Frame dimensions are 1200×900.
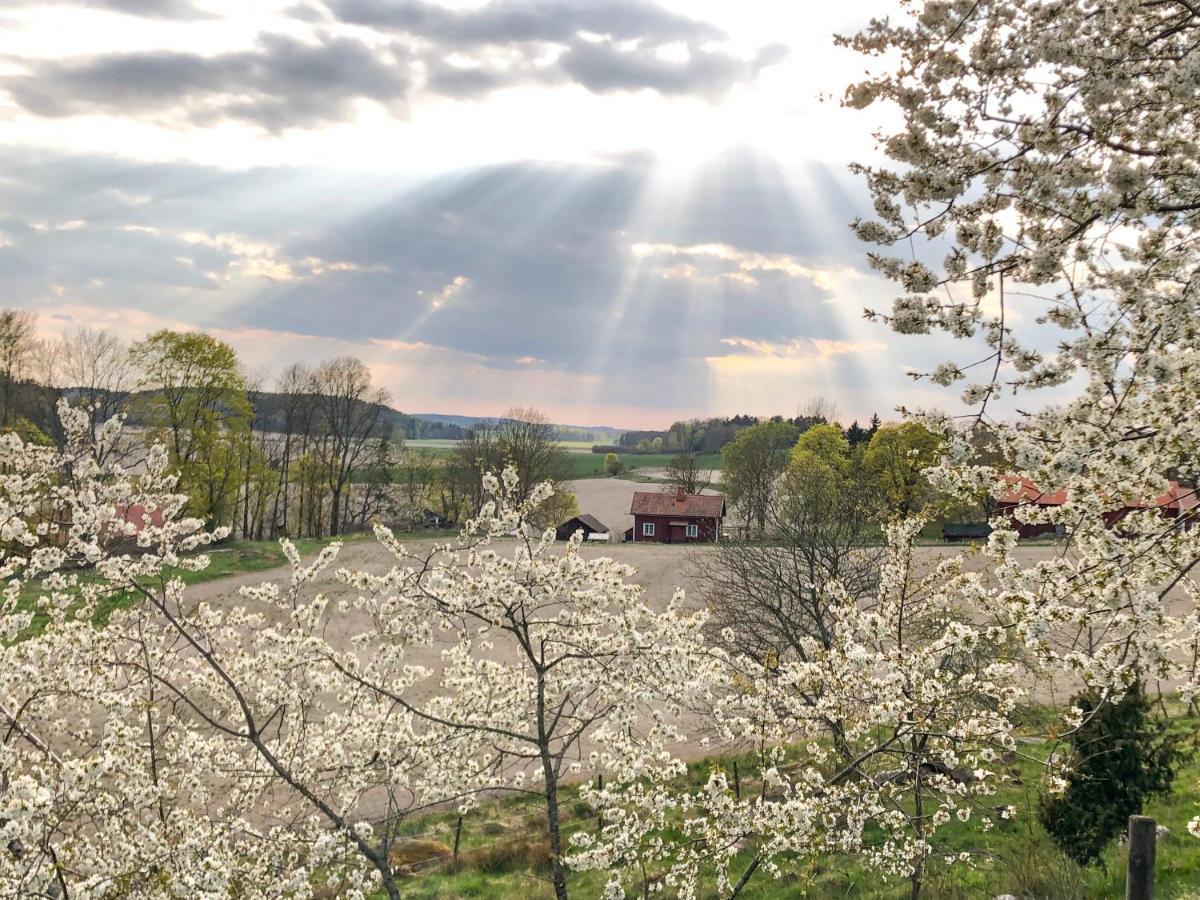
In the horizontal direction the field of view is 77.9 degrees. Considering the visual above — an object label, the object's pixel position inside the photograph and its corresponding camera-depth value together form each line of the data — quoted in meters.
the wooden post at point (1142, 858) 5.77
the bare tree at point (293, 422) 45.22
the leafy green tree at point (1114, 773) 8.83
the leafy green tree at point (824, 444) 43.70
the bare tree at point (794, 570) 15.29
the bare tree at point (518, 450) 44.87
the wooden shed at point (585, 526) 54.75
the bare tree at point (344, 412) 45.28
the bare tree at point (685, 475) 57.84
